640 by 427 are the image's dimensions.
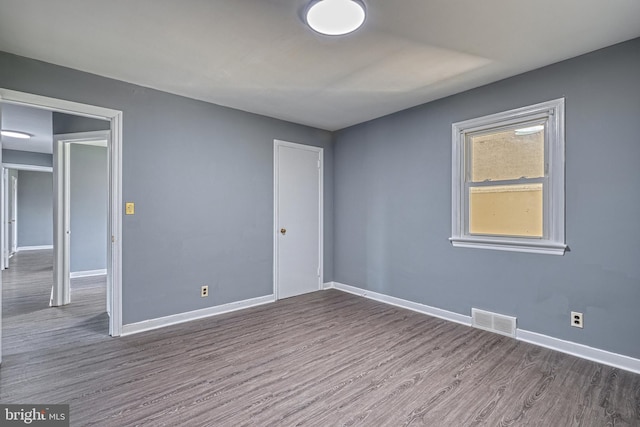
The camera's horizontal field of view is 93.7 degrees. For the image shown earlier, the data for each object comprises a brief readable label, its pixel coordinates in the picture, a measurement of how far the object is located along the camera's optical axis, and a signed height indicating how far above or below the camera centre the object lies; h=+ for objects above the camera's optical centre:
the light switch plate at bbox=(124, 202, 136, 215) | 3.04 +0.04
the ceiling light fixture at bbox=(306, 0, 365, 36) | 1.84 +1.27
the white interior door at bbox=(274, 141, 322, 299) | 4.26 -0.10
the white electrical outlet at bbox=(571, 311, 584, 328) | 2.53 -0.91
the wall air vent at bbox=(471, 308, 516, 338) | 2.93 -1.11
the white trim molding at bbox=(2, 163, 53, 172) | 6.40 +1.01
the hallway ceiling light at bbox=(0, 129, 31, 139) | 4.97 +1.32
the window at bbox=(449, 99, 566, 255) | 2.67 +0.32
